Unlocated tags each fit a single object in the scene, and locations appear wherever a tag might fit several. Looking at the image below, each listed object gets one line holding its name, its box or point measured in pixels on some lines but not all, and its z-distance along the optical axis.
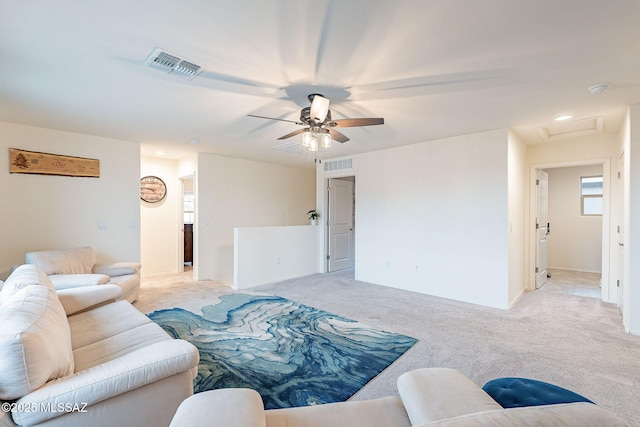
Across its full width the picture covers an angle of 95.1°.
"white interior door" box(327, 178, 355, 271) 6.47
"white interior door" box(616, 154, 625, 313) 3.60
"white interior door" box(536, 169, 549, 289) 4.99
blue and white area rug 2.12
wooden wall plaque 3.79
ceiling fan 2.58
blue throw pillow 1.37
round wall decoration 5.89
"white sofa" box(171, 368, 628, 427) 0.92
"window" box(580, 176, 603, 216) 6.13
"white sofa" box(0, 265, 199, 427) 1.18
